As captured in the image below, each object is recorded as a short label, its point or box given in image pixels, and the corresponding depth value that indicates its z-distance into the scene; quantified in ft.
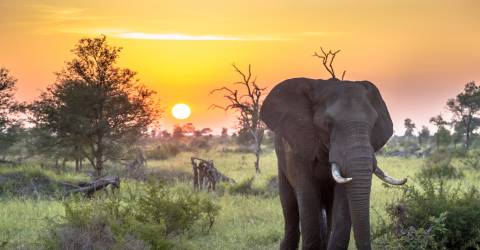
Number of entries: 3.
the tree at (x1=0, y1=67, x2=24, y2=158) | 107.45
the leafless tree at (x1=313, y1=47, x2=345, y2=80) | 72.79
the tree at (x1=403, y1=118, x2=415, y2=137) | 297.33
